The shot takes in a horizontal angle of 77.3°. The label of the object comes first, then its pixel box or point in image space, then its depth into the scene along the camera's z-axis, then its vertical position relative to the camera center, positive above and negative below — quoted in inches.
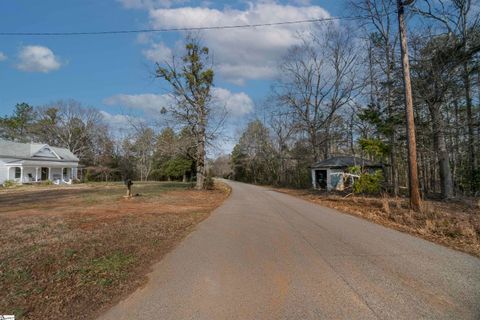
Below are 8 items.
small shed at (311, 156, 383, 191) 1035.9 -5.4
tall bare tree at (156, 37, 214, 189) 949.8 +247.6
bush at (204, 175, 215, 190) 1078.2 -39.8
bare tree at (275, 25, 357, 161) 1323.8 +286.9
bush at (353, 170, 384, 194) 685.3 -31.2
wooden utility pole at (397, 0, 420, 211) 434.9 +72.5
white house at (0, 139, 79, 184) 1416.1 +65.2
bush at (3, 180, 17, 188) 1242.6 -27.1
